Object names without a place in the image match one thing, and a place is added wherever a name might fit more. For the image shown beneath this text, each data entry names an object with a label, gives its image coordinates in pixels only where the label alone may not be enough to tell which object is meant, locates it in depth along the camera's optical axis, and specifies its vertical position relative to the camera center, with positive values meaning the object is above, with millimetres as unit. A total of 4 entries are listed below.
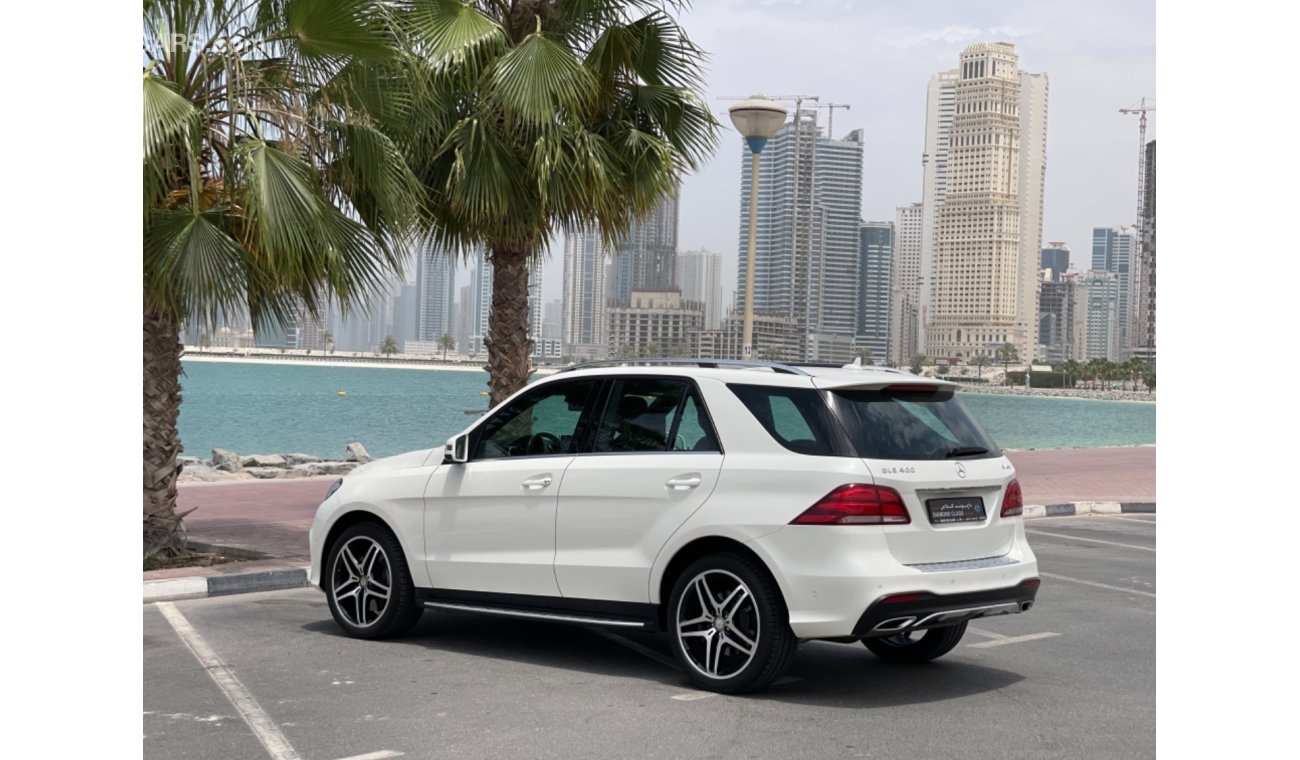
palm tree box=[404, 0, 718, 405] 13219 +2369
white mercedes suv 6211 -863
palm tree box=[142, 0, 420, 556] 9359 +1300
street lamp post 15977 +2840
